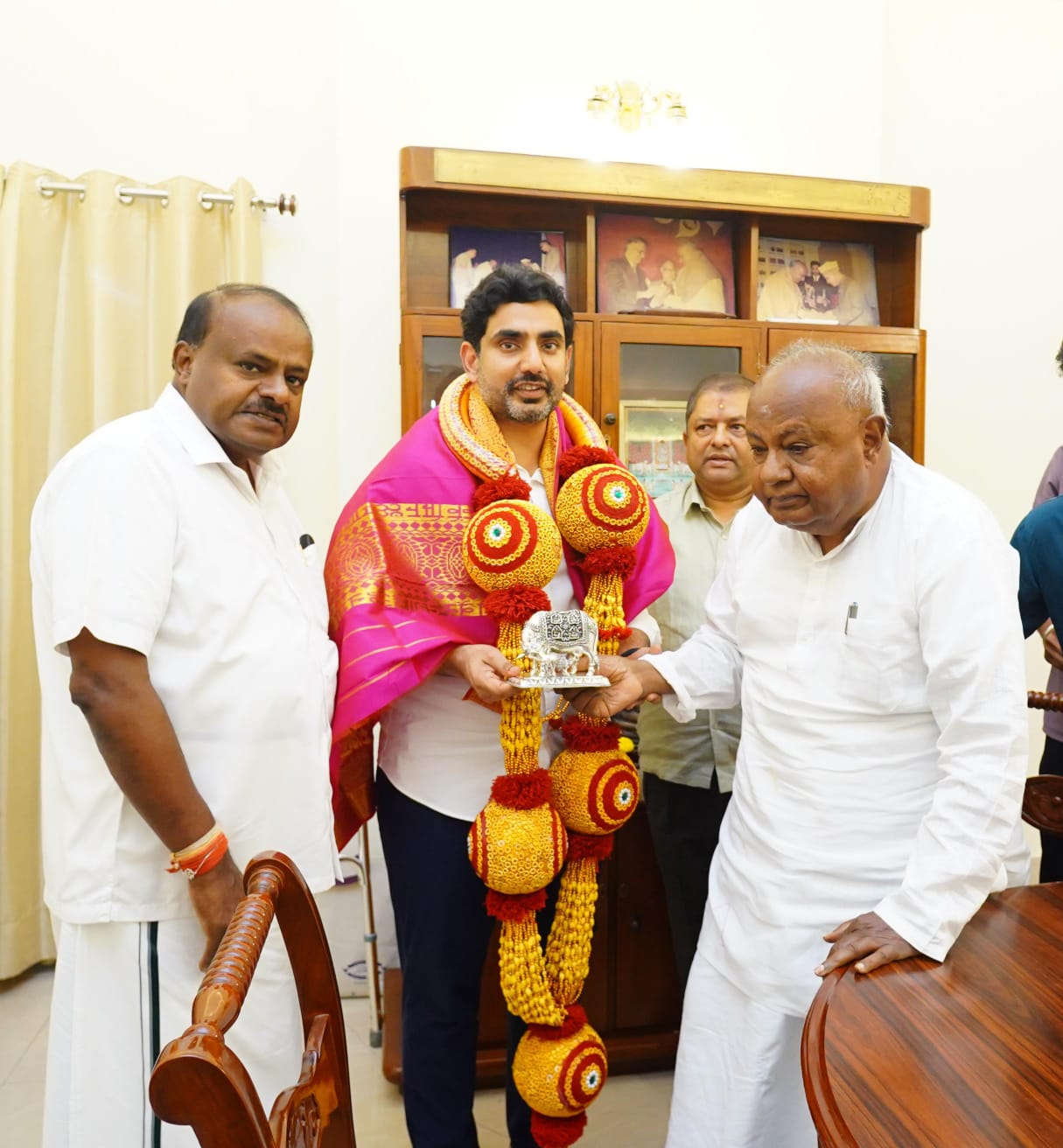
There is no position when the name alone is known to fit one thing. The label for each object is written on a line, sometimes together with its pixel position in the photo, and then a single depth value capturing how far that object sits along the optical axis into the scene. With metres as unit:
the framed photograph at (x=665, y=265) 3.07
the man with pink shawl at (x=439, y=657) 1.76
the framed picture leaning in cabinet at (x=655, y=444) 2.99
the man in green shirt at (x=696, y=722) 2.28
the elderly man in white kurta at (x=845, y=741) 1.33
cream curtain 2.94
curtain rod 2.93
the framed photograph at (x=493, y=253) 3.00
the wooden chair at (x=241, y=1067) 0.67
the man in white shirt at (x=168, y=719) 1.34
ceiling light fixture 3.15
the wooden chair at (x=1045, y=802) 1.65
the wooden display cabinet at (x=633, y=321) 2.58
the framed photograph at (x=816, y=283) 3.21
